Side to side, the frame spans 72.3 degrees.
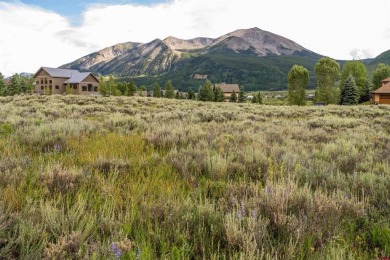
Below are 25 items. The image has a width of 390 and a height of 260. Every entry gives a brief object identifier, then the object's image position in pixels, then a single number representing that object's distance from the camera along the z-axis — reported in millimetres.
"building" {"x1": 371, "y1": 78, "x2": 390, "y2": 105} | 55262
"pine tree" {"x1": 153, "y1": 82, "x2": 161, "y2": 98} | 86031
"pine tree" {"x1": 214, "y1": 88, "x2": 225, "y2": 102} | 79688
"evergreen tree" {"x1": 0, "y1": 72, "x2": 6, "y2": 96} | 74525
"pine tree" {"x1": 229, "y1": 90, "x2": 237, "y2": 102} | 78525
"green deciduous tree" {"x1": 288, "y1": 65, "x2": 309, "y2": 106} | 58500
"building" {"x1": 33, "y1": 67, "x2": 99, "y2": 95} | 76188
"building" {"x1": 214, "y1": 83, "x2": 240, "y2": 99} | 143250
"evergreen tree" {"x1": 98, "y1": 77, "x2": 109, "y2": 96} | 71500
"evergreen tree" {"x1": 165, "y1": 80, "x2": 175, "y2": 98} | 85750
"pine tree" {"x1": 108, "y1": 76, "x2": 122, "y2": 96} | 73250
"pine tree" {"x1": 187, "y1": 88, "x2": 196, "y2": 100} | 84312
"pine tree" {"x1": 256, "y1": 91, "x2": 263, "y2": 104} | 76838
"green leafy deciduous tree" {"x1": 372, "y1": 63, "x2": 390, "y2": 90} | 68562
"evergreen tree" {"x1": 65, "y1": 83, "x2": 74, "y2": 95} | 65188
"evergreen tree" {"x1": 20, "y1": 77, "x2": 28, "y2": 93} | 82300
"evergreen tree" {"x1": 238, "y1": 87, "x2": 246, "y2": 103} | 76531
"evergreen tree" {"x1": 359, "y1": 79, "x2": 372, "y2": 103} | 63438
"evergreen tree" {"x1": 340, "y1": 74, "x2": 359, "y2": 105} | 56188
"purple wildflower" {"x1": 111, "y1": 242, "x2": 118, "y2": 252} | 1882
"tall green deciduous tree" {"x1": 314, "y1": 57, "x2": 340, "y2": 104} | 55347
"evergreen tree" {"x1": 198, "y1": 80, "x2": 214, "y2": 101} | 78250
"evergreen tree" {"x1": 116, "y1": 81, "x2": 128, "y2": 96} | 88725
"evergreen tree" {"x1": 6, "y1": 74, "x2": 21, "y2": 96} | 77375
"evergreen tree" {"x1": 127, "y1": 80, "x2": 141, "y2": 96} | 80938
